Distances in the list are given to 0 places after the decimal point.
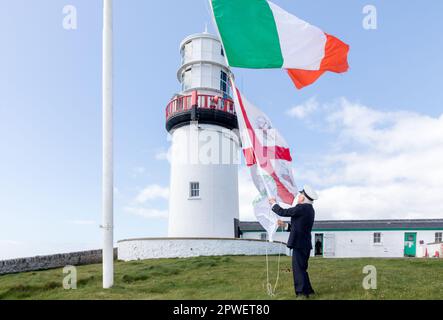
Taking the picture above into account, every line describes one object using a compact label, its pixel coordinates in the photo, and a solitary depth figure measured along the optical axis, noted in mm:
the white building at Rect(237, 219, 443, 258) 27938
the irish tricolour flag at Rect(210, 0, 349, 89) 8914
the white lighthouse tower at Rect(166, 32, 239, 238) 21797
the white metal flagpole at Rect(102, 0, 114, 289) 9570
